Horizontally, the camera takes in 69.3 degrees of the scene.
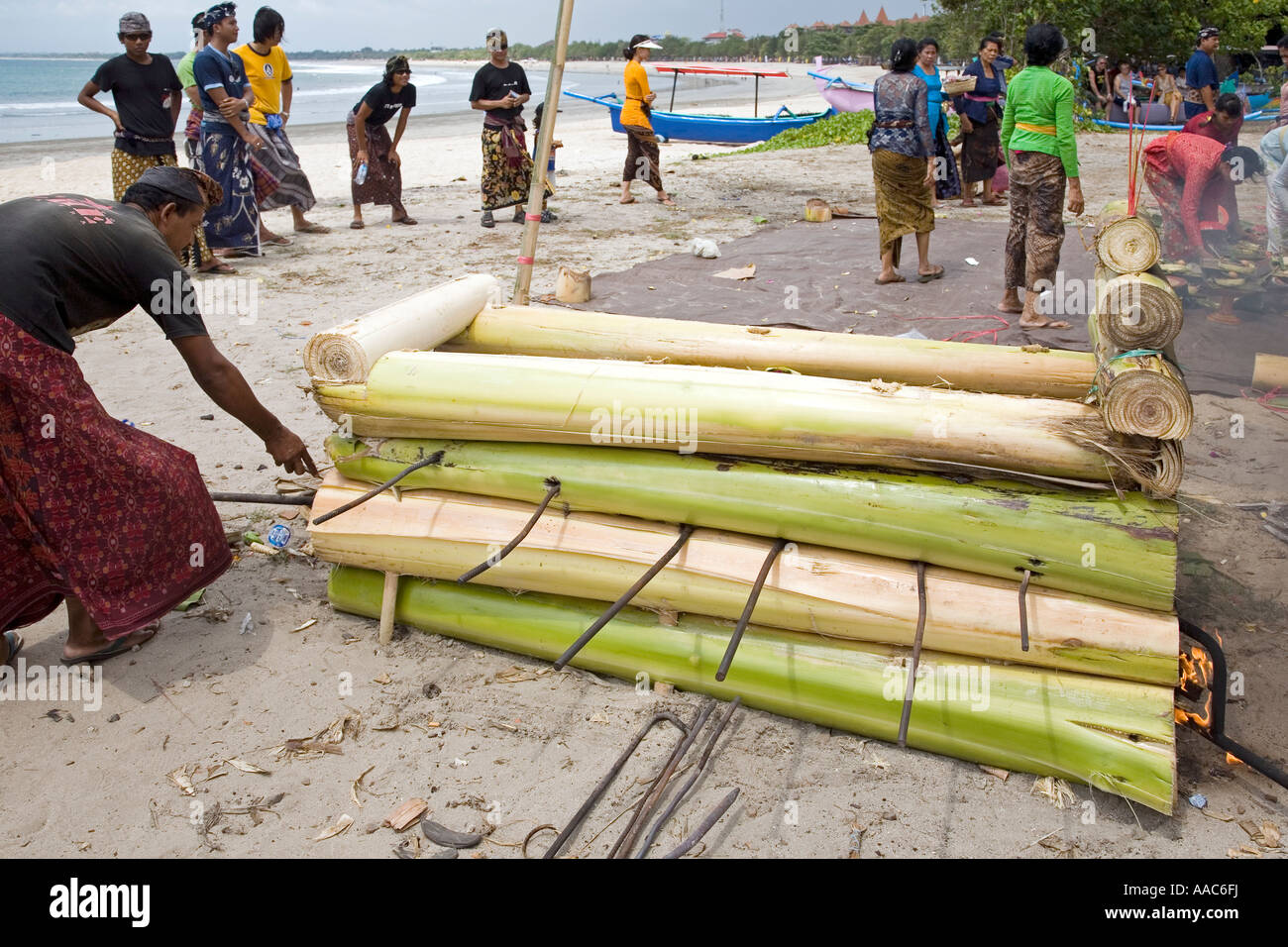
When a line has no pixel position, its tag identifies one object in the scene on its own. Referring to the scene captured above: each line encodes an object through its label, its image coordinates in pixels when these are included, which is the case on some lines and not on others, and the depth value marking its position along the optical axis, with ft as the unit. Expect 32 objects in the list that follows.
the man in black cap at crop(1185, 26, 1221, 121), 36.19
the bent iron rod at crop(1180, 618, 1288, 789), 8.75
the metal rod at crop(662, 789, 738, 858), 8.22
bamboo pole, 16.89
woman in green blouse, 19.98
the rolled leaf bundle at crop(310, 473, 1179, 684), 9.02
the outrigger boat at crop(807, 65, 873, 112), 75.61
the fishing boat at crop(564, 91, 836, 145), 74.69
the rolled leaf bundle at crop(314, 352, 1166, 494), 9.18
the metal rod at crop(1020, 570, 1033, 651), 8.68
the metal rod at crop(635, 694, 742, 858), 8.41
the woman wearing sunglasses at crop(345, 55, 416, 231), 32.53
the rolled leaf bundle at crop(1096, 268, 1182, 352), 9.21
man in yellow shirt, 29.63
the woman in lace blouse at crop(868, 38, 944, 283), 24.27
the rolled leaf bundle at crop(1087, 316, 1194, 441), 8.43
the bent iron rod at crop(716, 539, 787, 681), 8.60
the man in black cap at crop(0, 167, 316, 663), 9.69
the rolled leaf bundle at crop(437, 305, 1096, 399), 11.82
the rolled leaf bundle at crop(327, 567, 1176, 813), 8.79
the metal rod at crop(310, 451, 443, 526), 10.89
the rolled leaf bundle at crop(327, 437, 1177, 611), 8.91
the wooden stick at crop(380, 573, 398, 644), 11.59
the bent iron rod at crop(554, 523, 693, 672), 8.61
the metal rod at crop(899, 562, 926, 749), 8.51
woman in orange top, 36.19
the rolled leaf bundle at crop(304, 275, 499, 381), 11.42
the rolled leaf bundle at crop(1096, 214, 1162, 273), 10.48
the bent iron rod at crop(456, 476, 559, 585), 9.77
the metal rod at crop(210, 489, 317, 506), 12.38
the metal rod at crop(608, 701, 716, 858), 8.34
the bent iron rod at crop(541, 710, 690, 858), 8.37
